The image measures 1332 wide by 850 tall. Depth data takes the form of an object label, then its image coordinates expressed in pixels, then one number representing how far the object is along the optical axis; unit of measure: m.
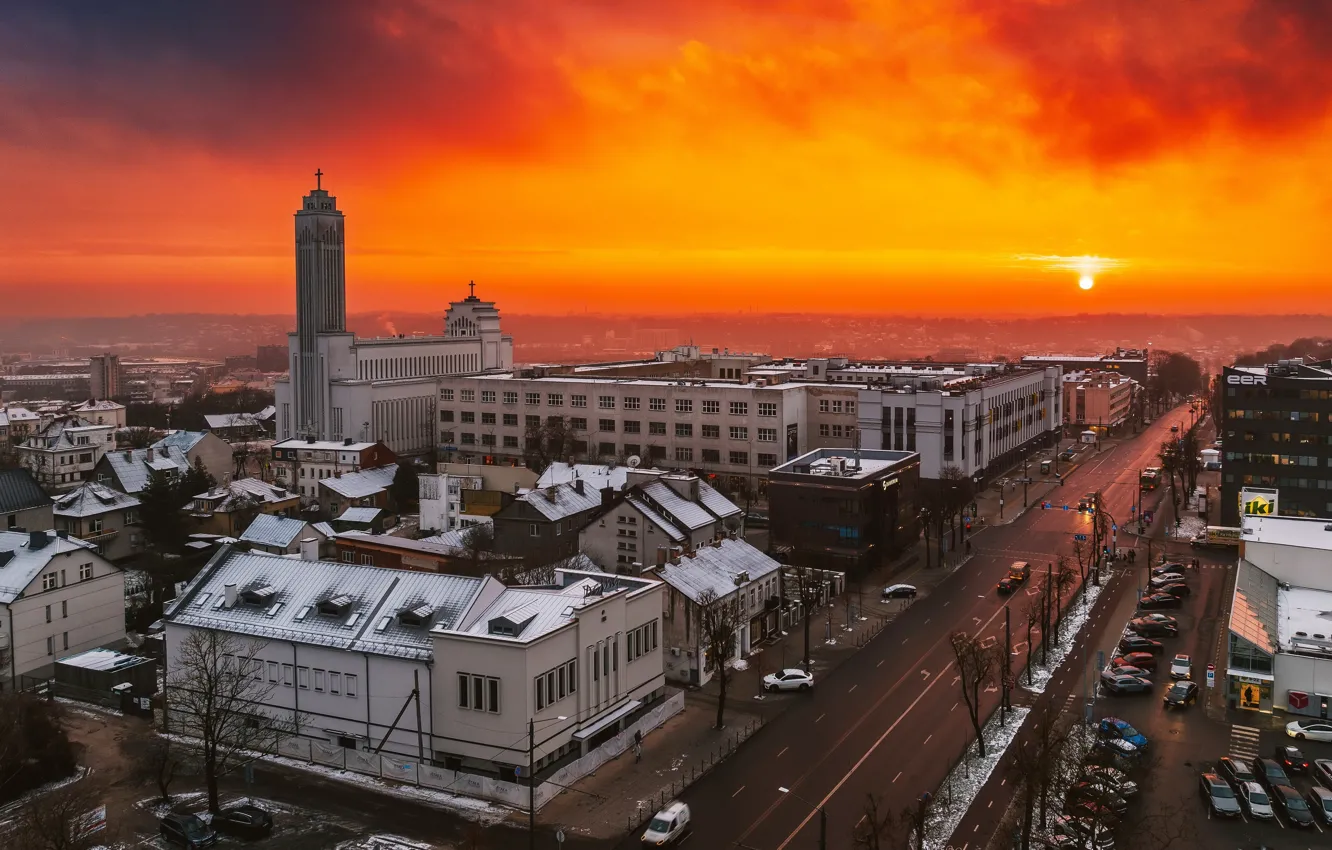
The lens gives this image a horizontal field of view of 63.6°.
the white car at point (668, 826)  26.53
